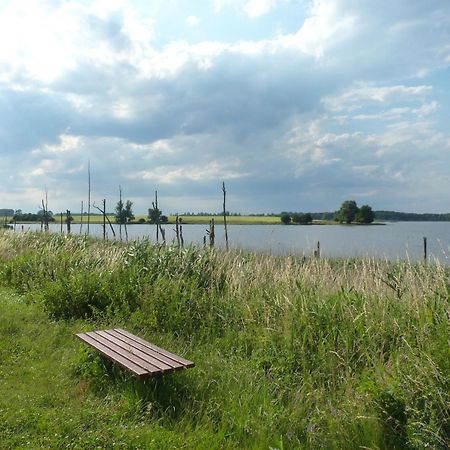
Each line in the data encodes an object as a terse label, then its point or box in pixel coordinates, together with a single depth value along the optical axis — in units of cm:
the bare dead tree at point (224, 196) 2110
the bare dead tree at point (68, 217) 2748
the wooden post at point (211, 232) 1491
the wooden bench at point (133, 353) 377
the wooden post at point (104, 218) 2291
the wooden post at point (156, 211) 1900
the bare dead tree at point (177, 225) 1995
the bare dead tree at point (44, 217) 3214
